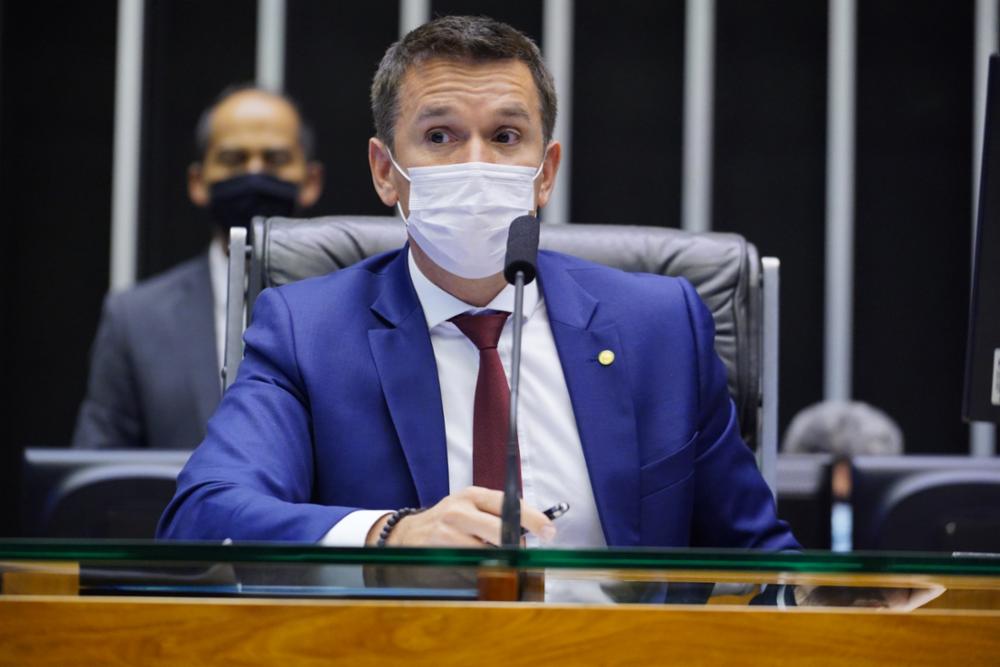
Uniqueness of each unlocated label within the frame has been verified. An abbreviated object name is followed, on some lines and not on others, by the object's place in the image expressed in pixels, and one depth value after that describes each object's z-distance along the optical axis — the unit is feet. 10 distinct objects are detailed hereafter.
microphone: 13.63
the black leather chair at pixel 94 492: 15.29
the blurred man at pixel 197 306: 18.57
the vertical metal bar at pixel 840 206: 24.47
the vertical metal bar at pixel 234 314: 15.58
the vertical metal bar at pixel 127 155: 24.34
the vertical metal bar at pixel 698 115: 24.57
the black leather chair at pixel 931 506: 15.18
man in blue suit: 14.98
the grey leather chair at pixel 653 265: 15.65
